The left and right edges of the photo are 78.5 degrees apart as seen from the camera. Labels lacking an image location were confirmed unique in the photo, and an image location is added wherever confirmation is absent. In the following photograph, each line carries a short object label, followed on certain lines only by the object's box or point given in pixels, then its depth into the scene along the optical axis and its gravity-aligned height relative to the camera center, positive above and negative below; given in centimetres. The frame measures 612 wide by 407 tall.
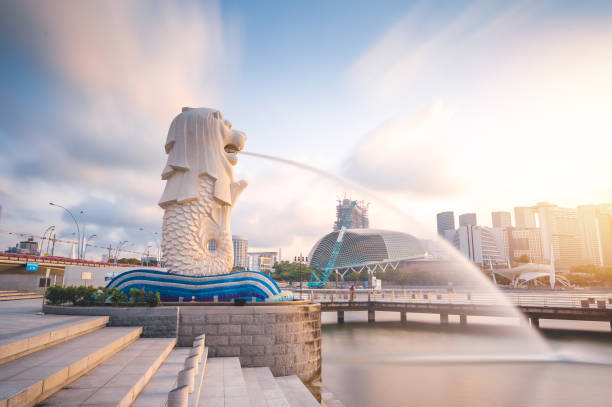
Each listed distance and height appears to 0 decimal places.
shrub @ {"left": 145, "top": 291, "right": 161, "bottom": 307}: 1208 -83
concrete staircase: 518 -172
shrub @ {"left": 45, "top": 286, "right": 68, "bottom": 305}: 1319 -77
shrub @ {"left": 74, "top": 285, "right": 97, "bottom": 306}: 1281 -78
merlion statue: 1555 +339
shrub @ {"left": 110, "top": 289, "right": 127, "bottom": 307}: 1241 -79
